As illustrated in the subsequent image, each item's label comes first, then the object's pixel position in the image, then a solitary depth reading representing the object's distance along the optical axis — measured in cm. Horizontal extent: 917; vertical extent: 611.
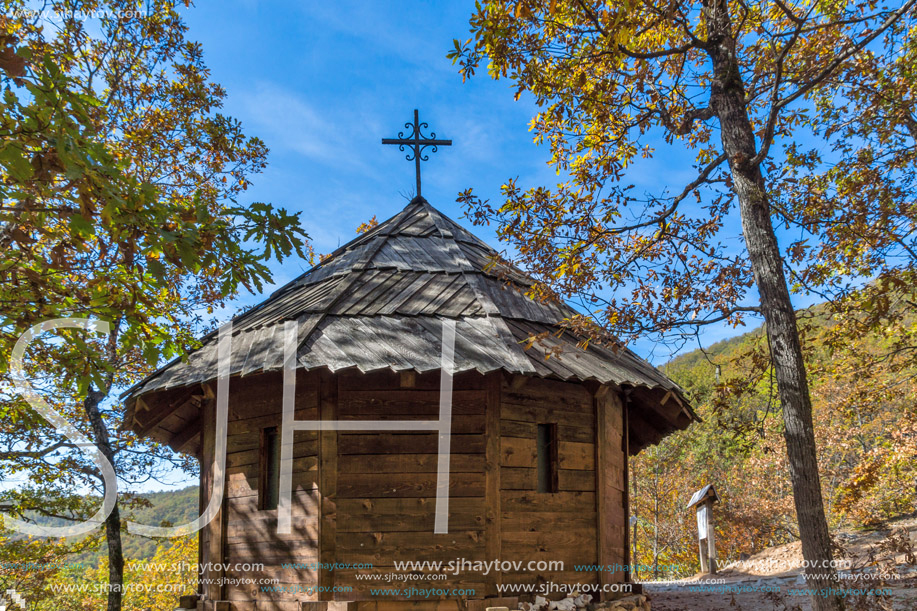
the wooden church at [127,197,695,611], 664
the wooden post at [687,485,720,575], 1584
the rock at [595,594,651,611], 734
